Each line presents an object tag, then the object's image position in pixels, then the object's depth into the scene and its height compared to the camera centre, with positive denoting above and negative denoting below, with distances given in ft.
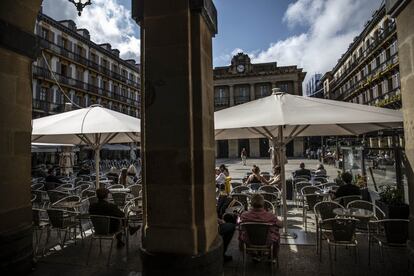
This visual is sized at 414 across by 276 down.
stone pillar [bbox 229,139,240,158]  151.23 +1.07
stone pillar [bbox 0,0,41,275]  12.36 +0.99
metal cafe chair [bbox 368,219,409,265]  13.10 -4.21
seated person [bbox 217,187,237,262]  13.98 -3.74
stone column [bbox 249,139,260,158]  149.00 +0.55
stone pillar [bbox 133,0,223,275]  9.53 +0.24
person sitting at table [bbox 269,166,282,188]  26.96 -2.87
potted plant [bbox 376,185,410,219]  15.68 -3.33
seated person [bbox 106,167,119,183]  35.93 -3.02
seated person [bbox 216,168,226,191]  25.33 -2.79
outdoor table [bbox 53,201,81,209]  18.01 -3.30
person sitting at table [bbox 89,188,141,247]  15.14 -3.08
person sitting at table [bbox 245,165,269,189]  28.14 -2.94
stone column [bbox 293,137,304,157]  141.73 +1.05
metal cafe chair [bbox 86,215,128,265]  14.28 -3.79
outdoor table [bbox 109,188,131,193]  24.20 -3.21
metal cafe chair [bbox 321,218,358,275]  12.50 -3.75
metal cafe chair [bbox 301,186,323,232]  19.49 -3.59
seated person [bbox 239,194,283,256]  12.76 -3.20
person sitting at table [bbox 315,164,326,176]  33.11 -2.74
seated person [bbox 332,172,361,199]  19.29 -2.88
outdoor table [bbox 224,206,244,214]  16.05 -3.57
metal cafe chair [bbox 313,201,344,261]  14.95 -3.58
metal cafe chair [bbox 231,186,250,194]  24.44 -3.41
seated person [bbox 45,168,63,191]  28.48 -2.91
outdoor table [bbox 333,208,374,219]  14.52 -3.53
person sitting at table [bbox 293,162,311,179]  32.35 -2.72
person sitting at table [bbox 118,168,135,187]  30.07 -2.80
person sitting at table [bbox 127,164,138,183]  33.15 -2.43
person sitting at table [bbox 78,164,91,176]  42.46 -2.76
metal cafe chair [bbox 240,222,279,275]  12.25 -3.90
